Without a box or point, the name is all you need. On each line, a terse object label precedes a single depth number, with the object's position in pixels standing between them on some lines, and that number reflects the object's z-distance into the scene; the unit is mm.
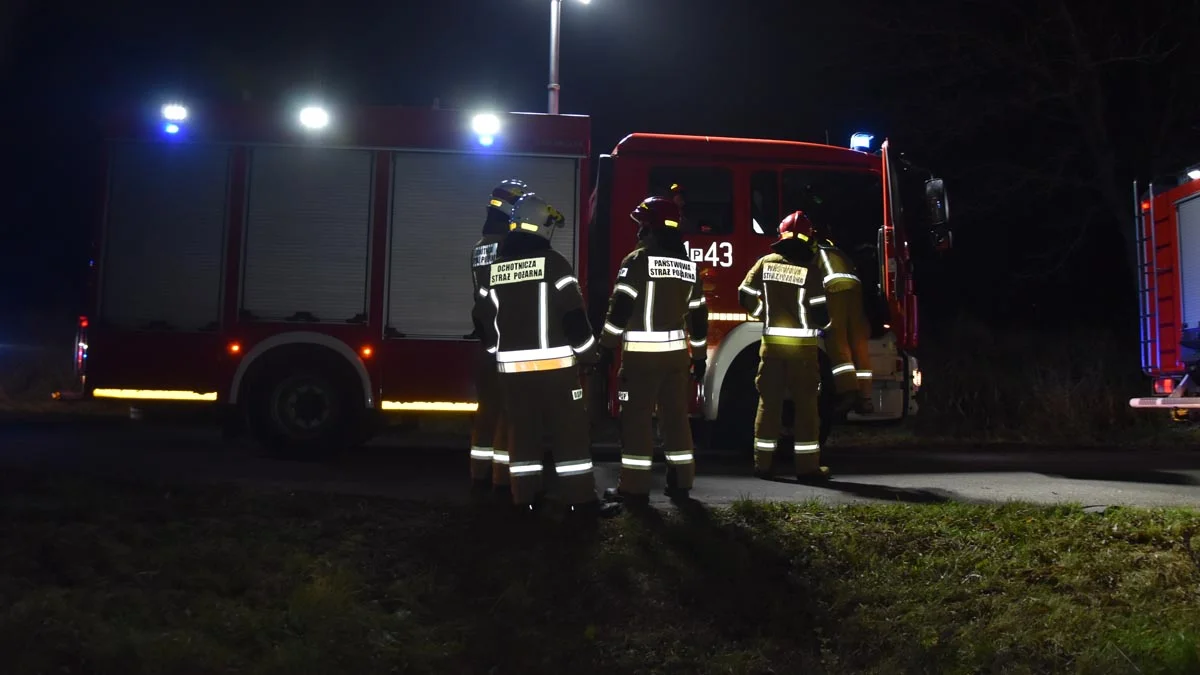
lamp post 13531
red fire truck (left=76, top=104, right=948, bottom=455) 8195
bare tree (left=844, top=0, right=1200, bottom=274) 16516
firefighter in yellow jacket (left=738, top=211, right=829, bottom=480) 7035
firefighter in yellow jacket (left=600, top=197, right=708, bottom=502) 5918
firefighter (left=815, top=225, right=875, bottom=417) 7371
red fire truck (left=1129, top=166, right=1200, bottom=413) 9289
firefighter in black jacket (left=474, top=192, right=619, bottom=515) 5488
